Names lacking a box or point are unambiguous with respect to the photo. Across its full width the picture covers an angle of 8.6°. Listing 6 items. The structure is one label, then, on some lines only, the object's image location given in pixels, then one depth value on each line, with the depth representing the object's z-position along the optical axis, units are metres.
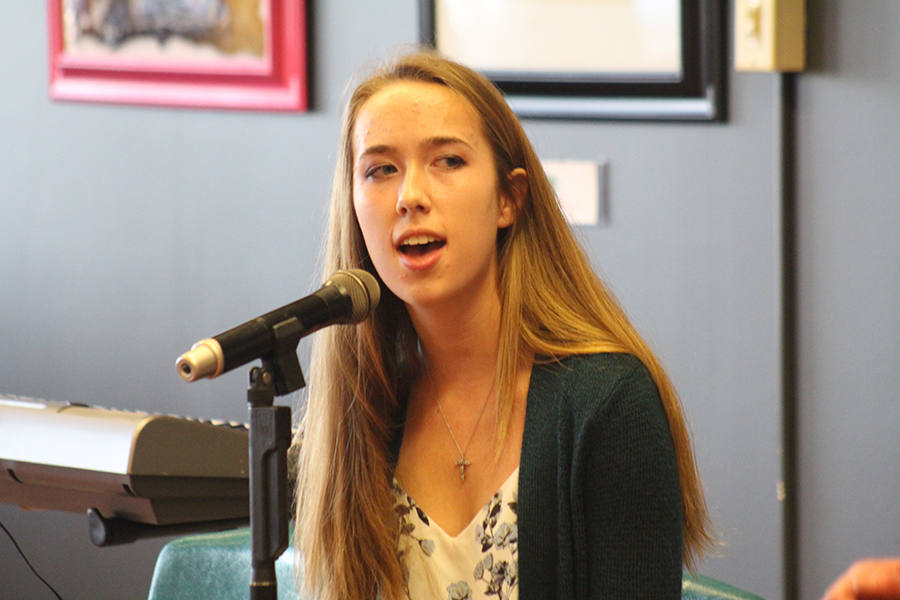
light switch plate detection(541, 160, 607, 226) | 5.45
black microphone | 4.62
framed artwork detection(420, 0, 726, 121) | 5.35
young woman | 4.82
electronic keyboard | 4.97
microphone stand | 4.65
